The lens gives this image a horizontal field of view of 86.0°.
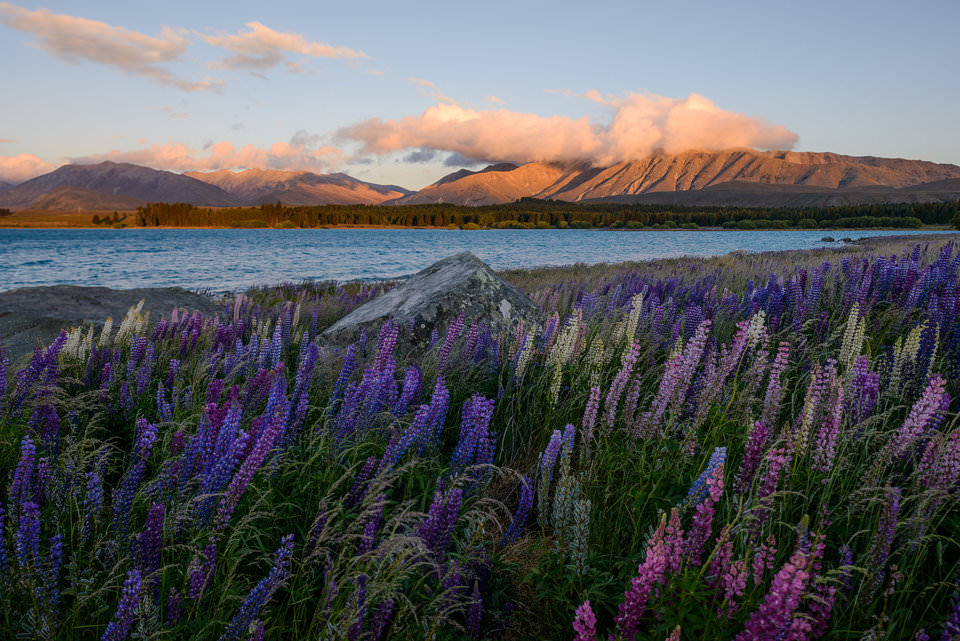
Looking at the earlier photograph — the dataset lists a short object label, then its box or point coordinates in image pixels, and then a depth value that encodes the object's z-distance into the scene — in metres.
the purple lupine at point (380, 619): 1.99
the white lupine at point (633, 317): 4.55
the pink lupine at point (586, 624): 1.63
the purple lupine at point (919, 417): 2.47
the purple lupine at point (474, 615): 2.19
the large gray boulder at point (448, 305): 6.68
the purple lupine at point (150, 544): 2.05
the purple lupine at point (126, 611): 1.69
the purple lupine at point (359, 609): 1.81
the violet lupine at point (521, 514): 2.71
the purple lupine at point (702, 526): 1.91
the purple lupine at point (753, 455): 2.35
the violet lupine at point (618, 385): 3.24
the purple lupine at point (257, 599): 1.86
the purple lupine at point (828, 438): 2.57
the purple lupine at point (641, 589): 1.68
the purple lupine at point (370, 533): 2.19
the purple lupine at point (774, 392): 3.00
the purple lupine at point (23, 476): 2.27
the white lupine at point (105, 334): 5.50
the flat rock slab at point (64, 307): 7.57
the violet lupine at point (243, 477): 2.18
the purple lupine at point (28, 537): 1.93
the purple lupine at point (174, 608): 1.91
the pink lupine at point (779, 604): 1.44
